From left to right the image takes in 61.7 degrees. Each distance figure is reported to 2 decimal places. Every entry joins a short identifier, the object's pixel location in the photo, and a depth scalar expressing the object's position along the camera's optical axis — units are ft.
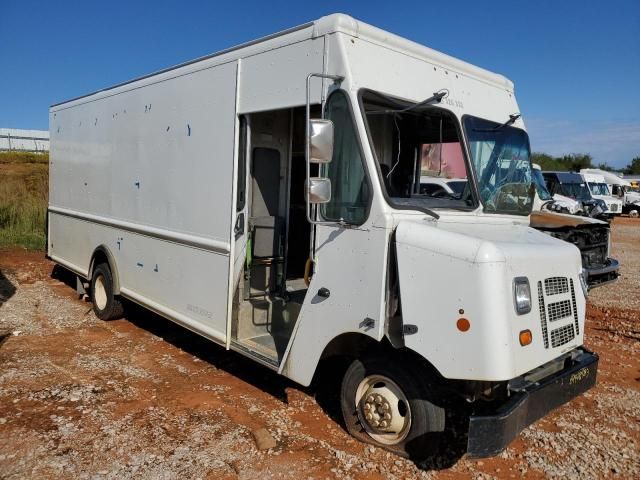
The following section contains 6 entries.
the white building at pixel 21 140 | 124.16
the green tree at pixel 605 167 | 207.76
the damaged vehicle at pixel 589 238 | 30.53
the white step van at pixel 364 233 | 10.96
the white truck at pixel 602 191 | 94.79
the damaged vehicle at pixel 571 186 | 78.00
